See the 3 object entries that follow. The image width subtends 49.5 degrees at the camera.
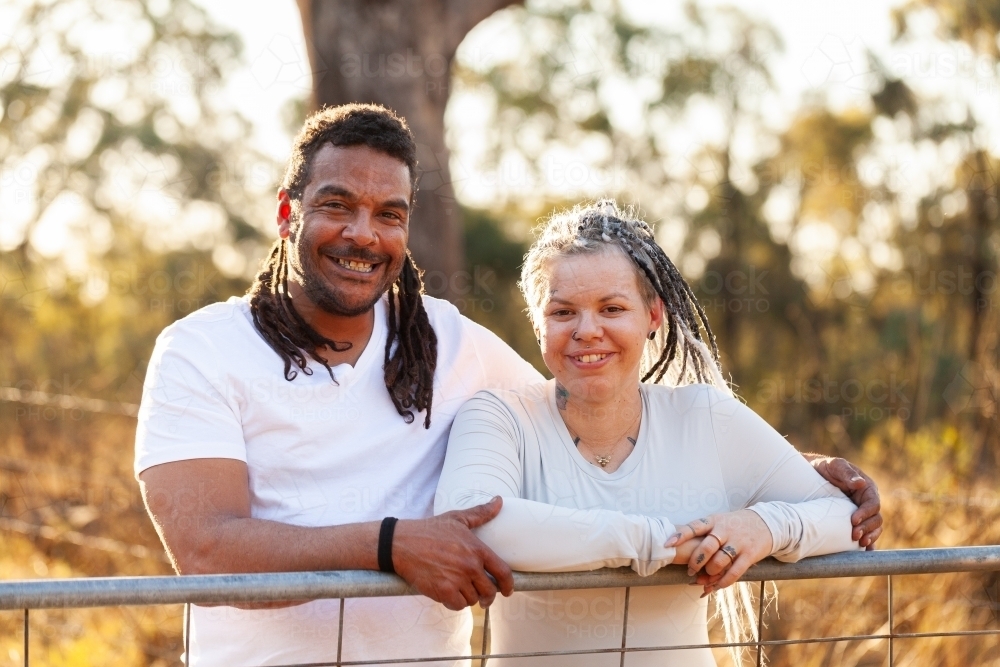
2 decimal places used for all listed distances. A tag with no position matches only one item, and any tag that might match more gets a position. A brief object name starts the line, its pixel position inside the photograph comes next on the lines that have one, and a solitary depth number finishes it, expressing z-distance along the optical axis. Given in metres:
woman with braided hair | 2.39
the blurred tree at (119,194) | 16.56
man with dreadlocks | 2.36
